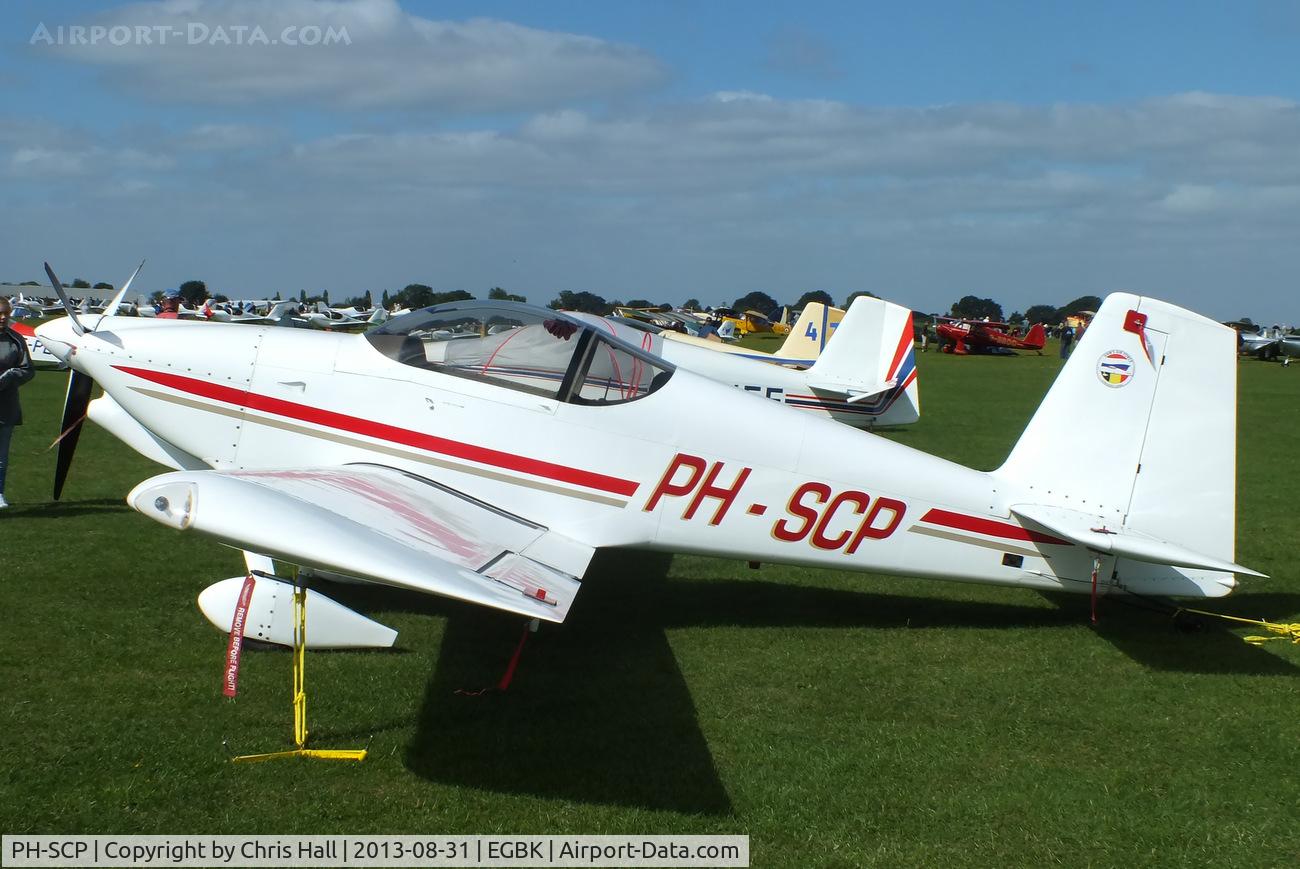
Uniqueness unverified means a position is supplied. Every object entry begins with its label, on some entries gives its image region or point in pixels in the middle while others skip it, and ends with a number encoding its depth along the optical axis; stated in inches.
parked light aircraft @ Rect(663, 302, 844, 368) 739.4
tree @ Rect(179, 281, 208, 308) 2434.8
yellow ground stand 162.4
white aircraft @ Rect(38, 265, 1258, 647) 222.7
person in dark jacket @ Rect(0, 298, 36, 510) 320.5
